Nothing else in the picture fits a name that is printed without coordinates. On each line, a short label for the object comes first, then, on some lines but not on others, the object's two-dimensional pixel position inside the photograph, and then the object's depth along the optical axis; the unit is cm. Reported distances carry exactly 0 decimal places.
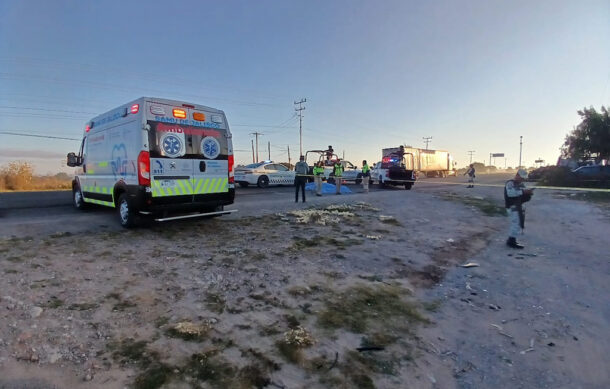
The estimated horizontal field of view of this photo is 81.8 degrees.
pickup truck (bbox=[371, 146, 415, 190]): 2206
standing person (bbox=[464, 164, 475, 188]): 2418
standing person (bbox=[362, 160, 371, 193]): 1978
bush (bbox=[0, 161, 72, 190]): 2122
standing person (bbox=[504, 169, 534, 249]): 762
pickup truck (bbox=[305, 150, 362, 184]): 2414
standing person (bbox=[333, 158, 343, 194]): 1795
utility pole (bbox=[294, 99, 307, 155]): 5431
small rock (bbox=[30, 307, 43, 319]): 342
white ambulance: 673
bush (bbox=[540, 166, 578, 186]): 2419
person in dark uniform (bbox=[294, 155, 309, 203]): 1303
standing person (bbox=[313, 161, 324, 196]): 1635
